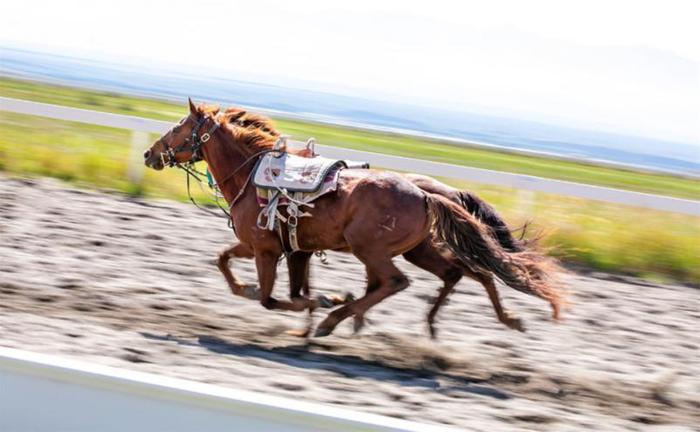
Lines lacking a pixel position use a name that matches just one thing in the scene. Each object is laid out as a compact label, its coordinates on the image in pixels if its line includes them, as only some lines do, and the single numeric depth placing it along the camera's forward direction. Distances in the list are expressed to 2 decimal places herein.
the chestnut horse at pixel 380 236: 12.91
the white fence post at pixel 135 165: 24.09
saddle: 13.13
